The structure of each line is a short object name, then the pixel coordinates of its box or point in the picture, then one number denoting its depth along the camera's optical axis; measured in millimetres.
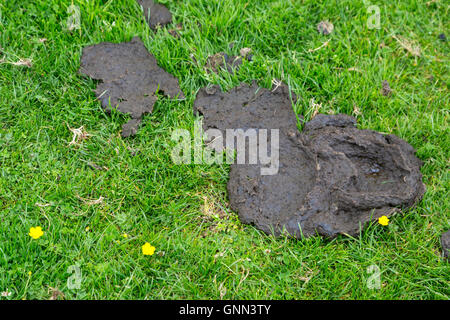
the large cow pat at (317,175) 3150
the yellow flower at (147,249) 2910
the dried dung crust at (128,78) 3555
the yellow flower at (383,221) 3100
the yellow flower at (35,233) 2875
